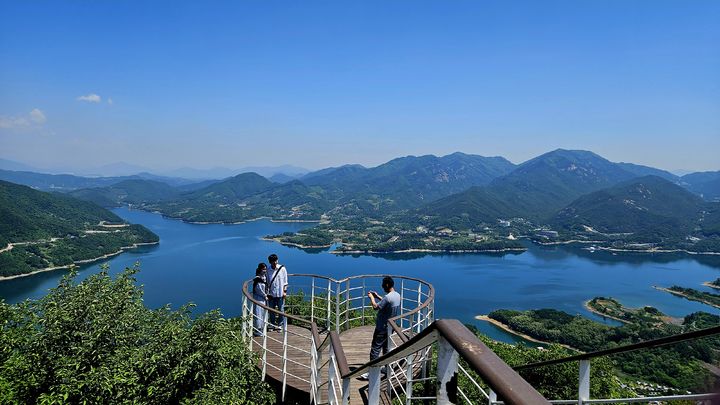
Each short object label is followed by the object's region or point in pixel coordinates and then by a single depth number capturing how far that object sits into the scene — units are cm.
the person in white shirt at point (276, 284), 751
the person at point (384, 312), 513
